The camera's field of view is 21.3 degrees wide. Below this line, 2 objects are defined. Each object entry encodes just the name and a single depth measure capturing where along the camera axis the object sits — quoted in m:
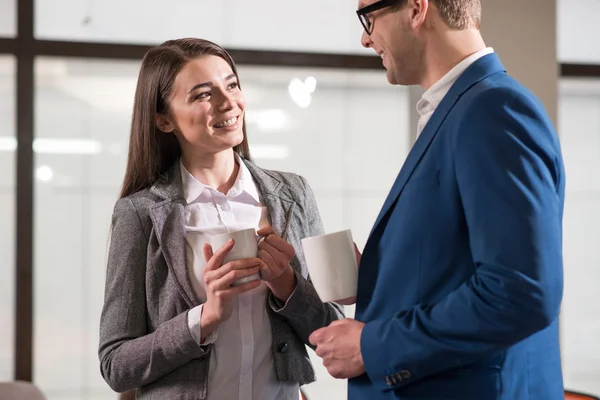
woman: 2.75
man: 2.33
